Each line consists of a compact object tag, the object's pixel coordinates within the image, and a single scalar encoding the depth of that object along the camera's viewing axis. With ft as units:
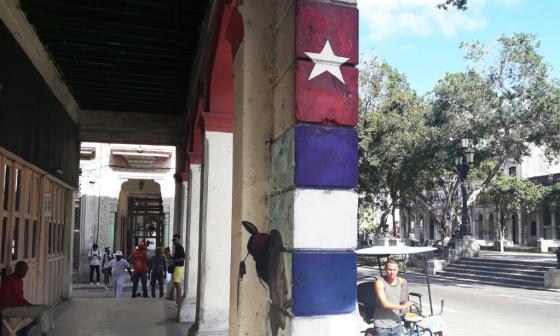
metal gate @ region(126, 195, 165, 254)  89.61
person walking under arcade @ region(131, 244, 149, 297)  46.57
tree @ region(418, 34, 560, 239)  73.72
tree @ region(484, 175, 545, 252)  130.62
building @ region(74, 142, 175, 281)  69.46
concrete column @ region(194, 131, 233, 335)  23.67
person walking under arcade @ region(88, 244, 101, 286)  62.28
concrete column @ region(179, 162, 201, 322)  30.66
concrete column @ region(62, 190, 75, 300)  40.09
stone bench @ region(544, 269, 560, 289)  55.98
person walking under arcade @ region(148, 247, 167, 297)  47.11
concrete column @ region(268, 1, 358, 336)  9.95
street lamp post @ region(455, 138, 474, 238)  68.39
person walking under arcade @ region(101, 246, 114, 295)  57.16
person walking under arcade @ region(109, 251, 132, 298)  47.96
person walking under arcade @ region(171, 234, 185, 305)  38.60
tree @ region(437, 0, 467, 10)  17.95
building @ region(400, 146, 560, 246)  145.48
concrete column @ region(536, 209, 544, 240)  151.85
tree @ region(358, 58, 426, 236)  83.10
